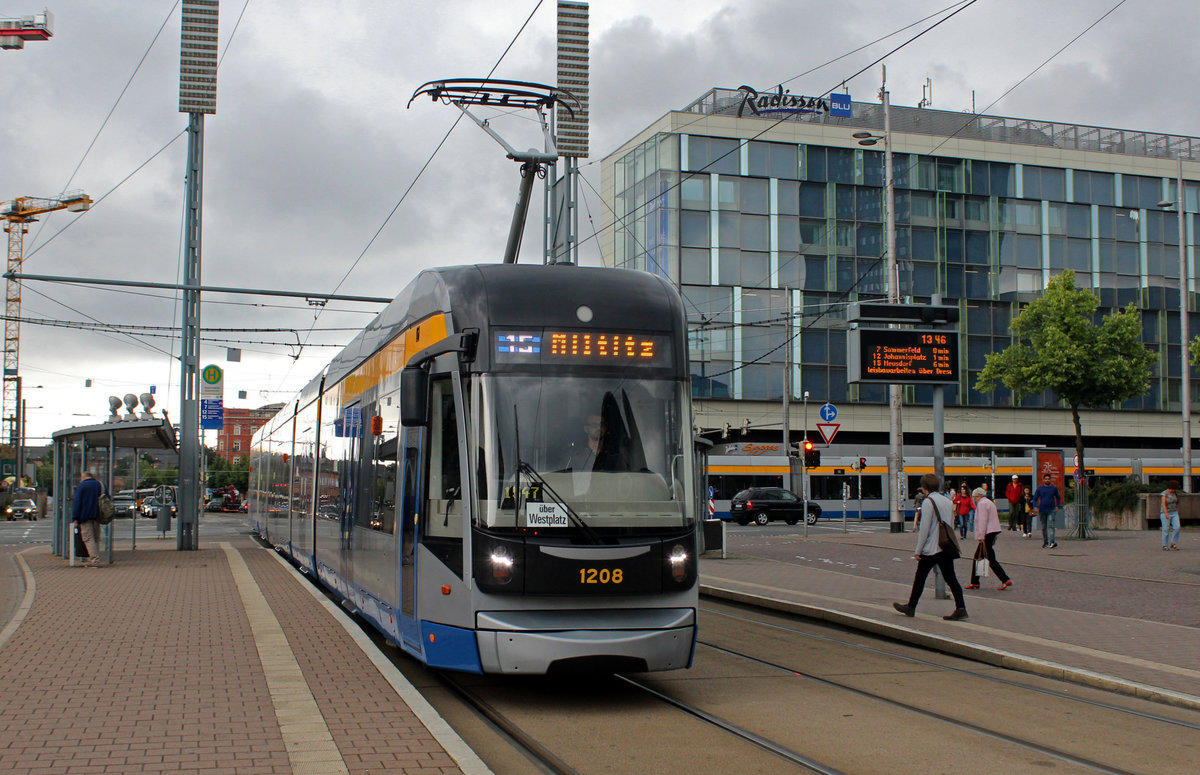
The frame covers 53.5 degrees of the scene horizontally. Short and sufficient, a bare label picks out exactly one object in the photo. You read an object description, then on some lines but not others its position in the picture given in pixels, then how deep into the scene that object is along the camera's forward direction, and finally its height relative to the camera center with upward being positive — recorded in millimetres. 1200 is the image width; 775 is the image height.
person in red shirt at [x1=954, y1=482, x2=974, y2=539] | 29156 -1518
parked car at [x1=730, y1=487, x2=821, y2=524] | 46062 -2362
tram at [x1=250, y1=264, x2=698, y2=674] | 7805 -216
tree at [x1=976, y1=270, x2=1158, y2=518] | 35469 +2821
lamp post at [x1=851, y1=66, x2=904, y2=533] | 34344 +540
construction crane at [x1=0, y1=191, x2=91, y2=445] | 90625 +14377
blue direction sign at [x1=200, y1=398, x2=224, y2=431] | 41094 +1048
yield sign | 30952 +428
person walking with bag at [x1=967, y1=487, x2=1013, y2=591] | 17031 -1253
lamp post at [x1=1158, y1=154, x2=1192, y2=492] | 36969 +2430
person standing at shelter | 20109 -1121
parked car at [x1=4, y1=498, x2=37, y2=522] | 62719 -3495
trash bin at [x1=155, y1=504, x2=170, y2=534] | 31375 -1979
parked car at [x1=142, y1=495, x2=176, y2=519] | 64962 -3592
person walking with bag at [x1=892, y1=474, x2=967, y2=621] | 13141 -1102
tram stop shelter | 21094 -176
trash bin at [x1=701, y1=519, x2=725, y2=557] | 24219 -1801
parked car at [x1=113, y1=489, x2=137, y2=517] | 53666 -2961
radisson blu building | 54938 +10088
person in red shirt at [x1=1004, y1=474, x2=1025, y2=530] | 34000 -1596
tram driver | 7984 -30
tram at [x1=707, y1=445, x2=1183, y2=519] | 46938 -1102
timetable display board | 27422 +2102
